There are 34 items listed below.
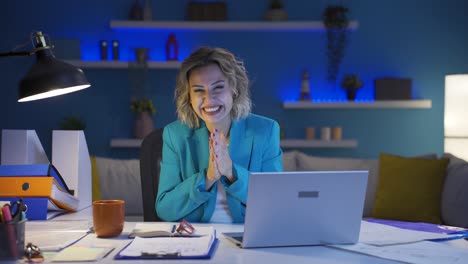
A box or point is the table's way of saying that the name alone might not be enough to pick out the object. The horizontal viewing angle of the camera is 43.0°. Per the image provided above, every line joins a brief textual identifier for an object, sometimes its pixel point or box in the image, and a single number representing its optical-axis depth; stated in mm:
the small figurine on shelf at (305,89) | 4750
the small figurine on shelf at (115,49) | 4707
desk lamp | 1652
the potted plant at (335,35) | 4676
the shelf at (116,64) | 4645
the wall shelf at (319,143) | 4676
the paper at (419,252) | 1291
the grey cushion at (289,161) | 4078
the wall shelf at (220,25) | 4656
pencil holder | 1269
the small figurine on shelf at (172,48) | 4715
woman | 1887
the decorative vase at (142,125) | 4668
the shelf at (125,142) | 4652
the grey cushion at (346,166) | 3938
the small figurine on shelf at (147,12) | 4684
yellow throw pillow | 3707
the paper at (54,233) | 1431
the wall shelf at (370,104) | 4676
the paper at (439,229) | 1685
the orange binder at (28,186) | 1838
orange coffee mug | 1519
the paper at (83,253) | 1290
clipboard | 1284
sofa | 3598
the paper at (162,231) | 1504
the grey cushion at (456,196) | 3534
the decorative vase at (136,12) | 4688
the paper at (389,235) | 1486
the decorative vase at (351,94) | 4738
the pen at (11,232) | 1271
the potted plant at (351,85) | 4711
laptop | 1347
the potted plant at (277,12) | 4688
